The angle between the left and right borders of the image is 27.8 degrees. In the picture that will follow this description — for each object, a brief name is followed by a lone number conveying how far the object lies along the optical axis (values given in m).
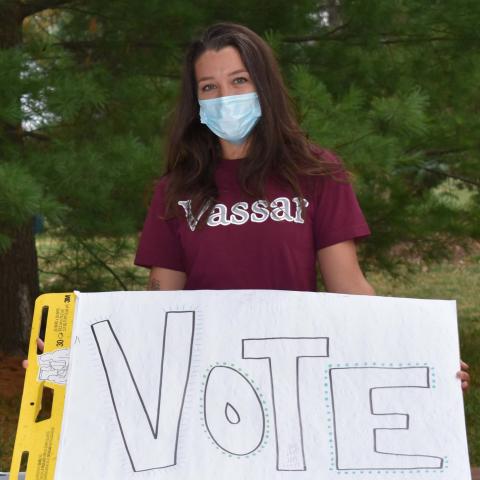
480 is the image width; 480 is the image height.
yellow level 1.88
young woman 2.06
